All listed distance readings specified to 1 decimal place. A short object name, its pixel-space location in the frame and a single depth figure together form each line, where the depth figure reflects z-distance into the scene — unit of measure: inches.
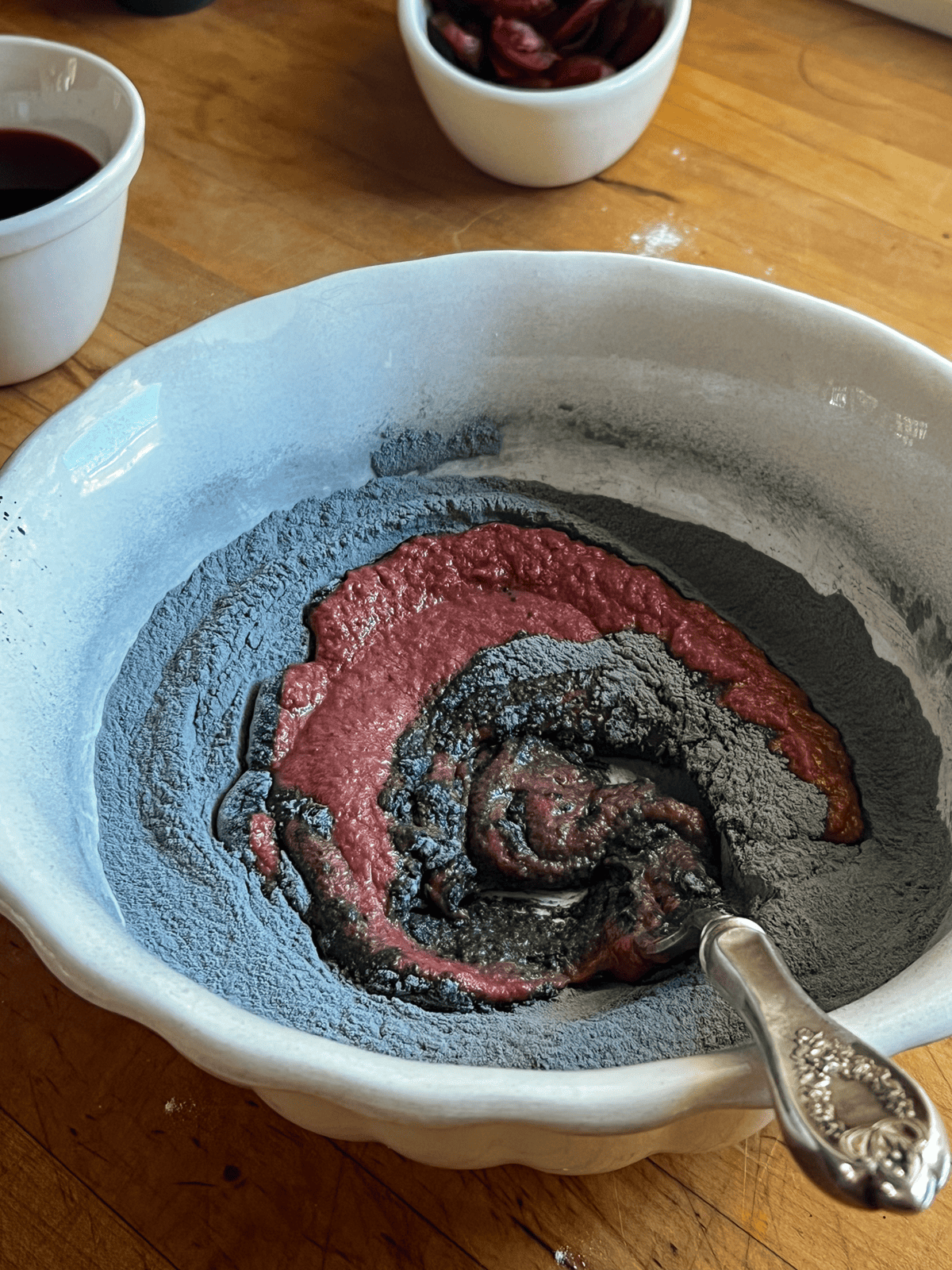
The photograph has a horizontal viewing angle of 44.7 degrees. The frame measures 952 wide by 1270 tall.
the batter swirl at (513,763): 21.5
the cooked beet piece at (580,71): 32.6
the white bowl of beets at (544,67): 32.3
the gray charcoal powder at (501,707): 19.7
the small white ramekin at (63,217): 27.5
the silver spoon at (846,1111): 13.4
